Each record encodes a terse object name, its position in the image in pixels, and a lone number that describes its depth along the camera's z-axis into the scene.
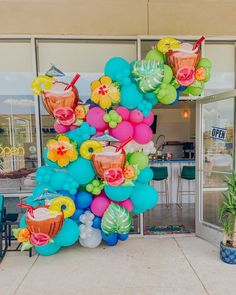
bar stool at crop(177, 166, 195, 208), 5.03
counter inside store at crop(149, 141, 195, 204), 5.47
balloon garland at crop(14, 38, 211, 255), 2.63
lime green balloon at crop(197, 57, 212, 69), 2.82
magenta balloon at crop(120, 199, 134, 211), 2.88
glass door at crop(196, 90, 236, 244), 3.46
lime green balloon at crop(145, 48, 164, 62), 2.77
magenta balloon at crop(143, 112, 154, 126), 2.90
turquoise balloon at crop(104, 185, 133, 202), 2.69
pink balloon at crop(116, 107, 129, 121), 2.75
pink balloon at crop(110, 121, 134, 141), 2.73
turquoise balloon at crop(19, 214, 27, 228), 2.83
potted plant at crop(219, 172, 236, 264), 2.78
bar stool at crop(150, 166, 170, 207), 5.06
